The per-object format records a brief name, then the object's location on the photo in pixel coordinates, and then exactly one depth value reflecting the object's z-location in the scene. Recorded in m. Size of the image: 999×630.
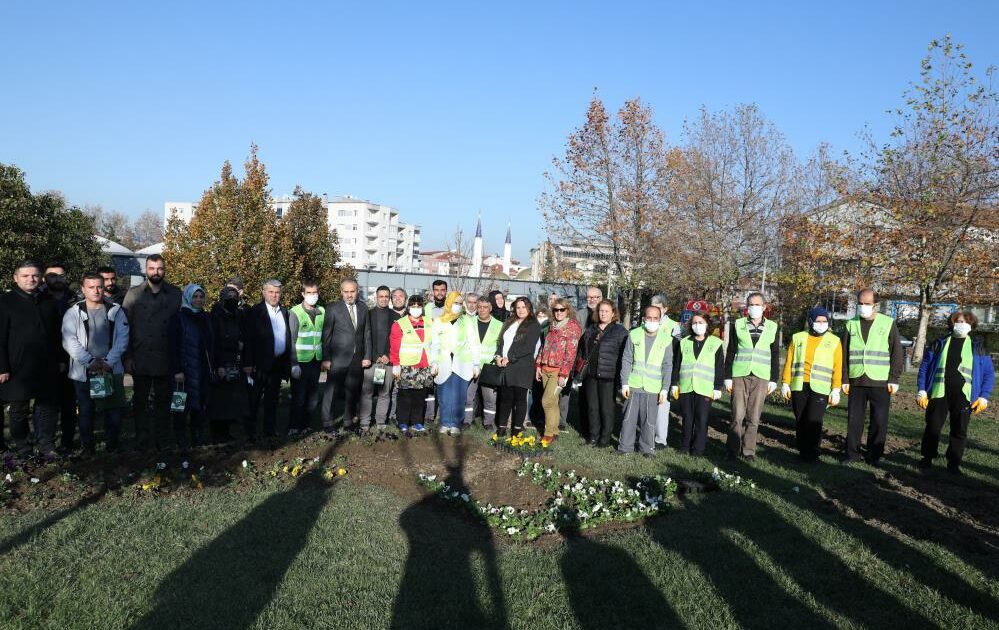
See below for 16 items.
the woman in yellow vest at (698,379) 9.13
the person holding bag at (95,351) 7.61
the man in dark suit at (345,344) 9.52
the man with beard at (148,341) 8.04
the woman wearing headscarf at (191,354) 8.05
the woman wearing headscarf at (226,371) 8.38
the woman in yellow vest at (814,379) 8.91
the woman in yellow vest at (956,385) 8.65
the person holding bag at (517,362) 9.75
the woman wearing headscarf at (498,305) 11.14
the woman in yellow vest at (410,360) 9.55
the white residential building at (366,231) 128.00
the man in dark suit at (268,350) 8.87
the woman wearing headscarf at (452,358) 9.73
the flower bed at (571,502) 6.16
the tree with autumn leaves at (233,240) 23.73
